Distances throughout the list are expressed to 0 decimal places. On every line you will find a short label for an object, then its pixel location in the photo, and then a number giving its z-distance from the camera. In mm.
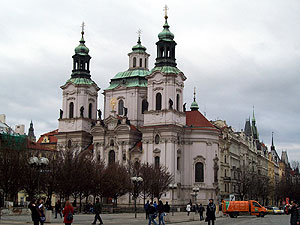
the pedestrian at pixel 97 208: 32562
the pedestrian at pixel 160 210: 32719
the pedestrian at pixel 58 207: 44125
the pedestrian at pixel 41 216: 24173
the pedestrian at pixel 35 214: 23958
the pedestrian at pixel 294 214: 18812
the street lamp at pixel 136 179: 48075
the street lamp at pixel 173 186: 69425
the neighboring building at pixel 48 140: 102700
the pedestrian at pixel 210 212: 26969
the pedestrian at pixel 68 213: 22156
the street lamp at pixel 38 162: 36188
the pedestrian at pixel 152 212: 31109
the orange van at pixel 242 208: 53719
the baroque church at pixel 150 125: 77250
